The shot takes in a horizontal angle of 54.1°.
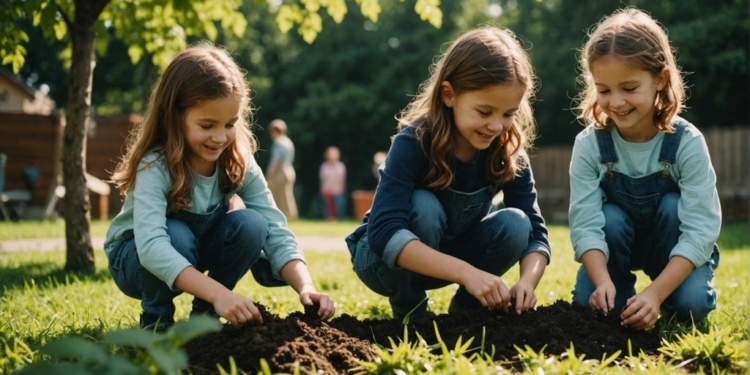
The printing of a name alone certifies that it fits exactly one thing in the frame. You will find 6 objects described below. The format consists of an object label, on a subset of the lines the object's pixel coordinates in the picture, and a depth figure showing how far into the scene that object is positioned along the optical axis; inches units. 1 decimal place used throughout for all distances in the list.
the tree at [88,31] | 175.0
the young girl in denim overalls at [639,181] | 114.3
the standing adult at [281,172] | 514.3
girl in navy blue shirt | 107.9
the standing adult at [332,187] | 680.4
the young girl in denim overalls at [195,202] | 107.6
